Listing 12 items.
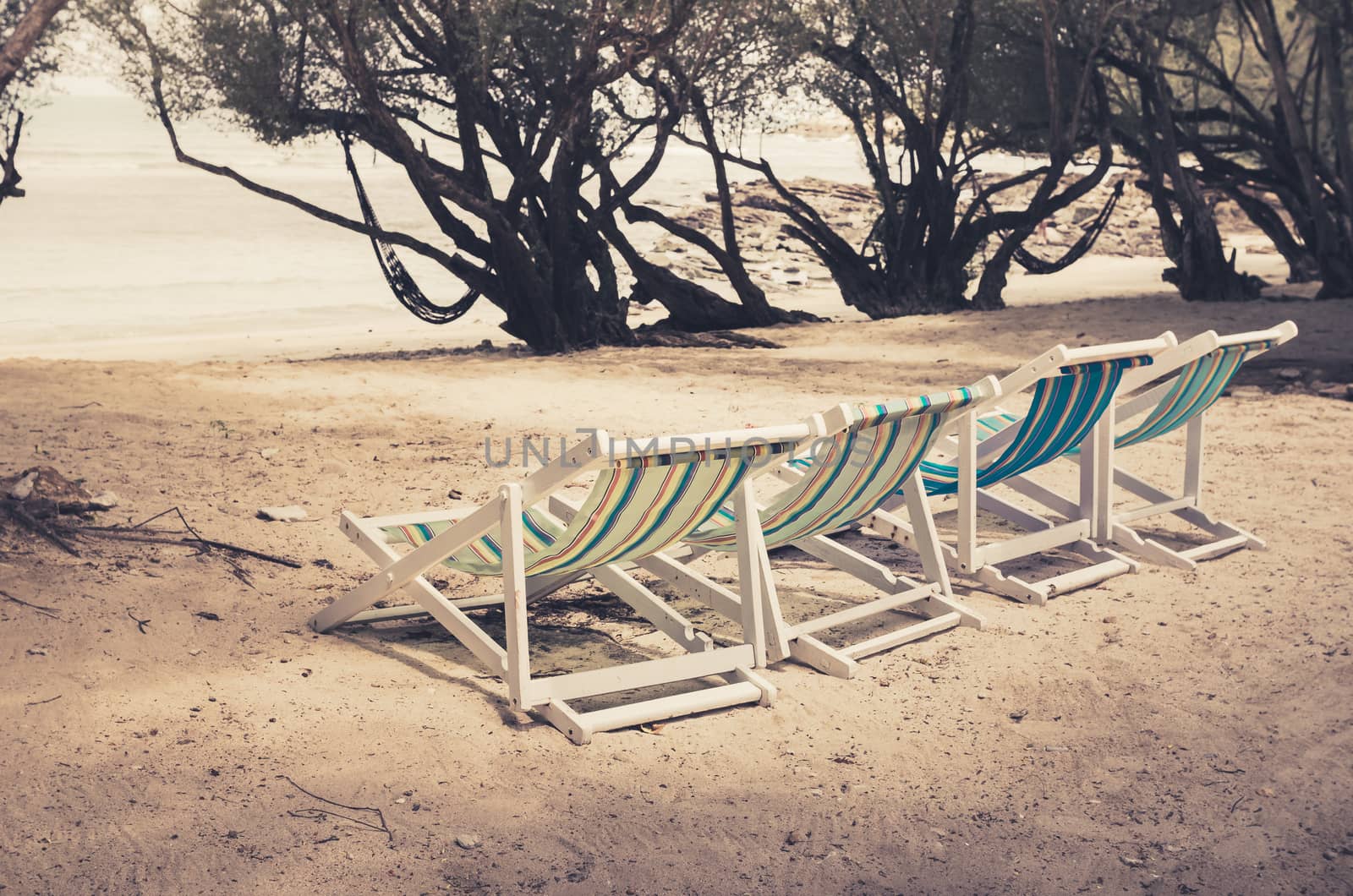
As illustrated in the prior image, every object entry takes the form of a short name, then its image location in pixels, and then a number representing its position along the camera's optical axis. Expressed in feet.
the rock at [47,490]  16.04
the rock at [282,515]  17.19
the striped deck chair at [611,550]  10.94
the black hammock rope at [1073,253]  47.21
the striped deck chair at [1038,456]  14.97
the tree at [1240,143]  42.52
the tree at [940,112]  43.83
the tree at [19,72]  14.58
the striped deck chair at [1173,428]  16.16
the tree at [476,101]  34.42
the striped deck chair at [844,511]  12.48
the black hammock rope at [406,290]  38.45
